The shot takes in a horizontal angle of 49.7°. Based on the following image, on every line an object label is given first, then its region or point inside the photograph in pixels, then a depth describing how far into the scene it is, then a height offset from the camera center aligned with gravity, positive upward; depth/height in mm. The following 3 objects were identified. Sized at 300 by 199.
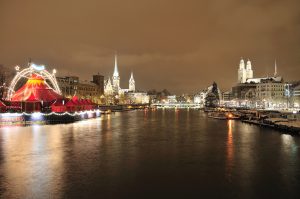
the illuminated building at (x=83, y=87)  141238 +9448
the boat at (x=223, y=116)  79000 -3038
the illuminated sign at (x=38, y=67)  62281 +7922
